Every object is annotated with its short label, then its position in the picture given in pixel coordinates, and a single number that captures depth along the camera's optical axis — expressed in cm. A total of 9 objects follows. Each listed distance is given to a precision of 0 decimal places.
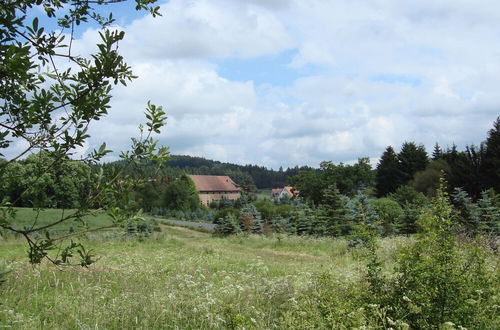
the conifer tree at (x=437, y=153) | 3942
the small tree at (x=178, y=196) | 5534
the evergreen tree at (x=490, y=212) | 1742
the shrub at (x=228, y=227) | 2463
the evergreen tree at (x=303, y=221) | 2325
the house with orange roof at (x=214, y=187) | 9344
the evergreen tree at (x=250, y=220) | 2512
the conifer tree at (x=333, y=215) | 2203
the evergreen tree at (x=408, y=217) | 2045
